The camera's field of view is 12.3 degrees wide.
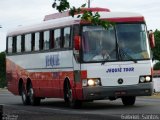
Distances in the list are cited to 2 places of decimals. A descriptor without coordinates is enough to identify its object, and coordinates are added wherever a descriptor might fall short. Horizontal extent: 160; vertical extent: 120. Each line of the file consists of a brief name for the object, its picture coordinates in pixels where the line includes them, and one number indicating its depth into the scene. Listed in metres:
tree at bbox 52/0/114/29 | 17.02
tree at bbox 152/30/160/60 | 103.64
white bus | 24.64
